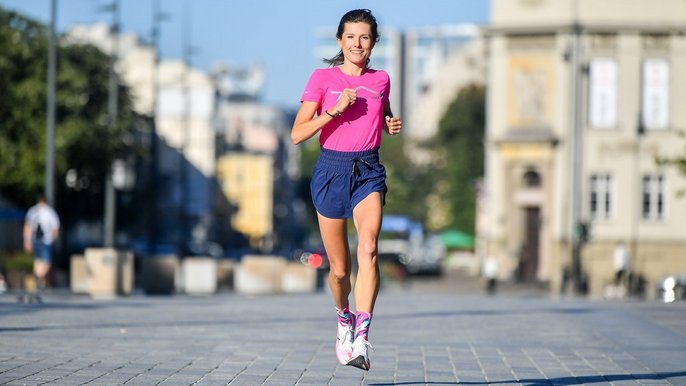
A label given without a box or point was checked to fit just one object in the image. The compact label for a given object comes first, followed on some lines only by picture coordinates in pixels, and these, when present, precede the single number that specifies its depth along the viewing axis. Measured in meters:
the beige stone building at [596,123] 69.56
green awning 105.38
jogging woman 10.48
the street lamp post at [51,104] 41.00
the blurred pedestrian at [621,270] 58.50
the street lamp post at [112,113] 54.38
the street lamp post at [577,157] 61.53
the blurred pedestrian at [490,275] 61.94
